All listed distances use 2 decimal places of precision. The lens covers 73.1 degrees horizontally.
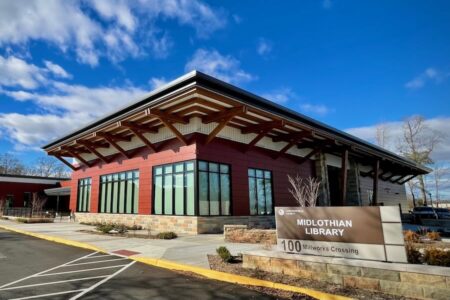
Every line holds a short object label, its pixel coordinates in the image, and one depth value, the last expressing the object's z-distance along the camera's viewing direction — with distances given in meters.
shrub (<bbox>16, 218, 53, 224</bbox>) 26.36
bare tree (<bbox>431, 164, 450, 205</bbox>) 60.41
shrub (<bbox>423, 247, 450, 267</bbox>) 6.55
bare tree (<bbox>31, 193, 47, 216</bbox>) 32.48
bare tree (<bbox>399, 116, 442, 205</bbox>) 51.41
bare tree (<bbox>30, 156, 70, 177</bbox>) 86.62
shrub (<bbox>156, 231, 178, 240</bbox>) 15.31
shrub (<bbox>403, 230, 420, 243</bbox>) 11.57
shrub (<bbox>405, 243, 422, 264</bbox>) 6.92
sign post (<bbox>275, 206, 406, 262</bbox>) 6.37
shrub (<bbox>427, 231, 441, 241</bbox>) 12.93
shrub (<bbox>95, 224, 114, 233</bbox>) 17.61
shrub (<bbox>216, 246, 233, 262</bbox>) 8.93
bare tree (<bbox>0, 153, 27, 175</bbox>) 79.50
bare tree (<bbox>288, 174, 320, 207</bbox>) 25.24
